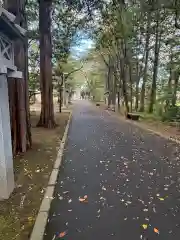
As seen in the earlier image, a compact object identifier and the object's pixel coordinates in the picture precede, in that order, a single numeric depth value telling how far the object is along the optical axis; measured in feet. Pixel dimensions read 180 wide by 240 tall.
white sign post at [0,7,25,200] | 9.60
